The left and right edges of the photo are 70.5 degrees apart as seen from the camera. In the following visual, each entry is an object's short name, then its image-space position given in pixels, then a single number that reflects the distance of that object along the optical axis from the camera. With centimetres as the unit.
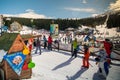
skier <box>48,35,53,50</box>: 973
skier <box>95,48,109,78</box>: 507
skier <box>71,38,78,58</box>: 792
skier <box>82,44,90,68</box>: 655
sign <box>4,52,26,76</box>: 482
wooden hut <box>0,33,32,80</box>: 483
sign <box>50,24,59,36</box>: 1662
